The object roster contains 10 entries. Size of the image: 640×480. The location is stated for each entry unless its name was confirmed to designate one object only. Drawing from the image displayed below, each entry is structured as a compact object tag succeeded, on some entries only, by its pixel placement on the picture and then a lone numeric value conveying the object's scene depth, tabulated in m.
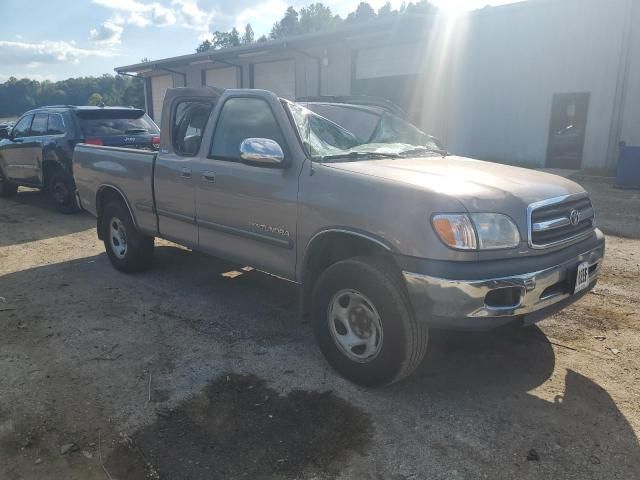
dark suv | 8.59
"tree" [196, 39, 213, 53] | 97.50
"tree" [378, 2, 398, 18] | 81.44
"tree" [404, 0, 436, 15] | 68.05
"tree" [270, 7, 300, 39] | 98.66
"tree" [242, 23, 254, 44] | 109.44
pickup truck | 2.82
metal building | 13.60
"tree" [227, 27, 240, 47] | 108.50
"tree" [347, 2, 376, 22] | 78.36
